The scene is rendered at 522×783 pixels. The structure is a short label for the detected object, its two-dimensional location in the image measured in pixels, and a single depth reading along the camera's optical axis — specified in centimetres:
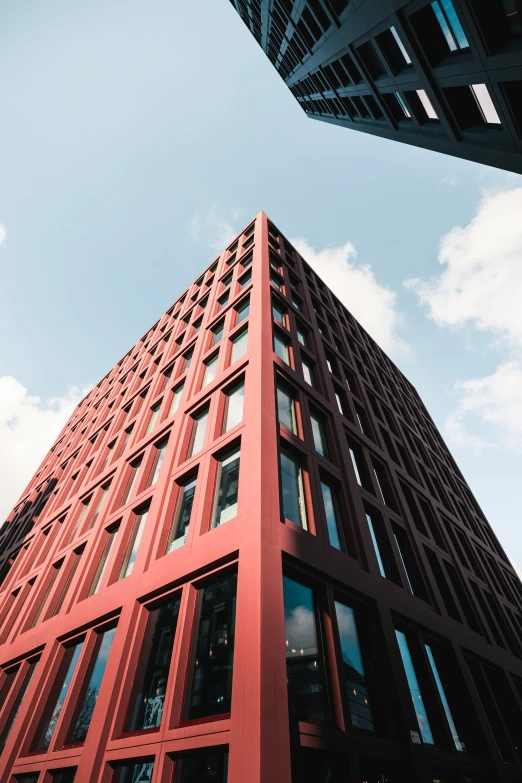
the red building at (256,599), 771
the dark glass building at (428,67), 985
